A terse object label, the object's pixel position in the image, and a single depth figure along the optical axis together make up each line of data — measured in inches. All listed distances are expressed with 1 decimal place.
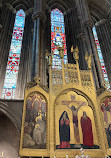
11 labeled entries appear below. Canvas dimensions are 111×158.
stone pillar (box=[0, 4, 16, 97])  382.0
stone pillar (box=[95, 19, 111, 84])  455.5
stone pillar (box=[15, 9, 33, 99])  357.1
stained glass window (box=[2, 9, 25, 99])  352.2
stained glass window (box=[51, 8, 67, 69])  414.6
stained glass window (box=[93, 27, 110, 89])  430.1
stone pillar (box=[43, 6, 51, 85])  379.6
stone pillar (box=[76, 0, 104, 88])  328.3
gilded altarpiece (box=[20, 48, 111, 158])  193.9
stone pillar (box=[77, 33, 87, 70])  404.7
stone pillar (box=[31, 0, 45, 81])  311.0
